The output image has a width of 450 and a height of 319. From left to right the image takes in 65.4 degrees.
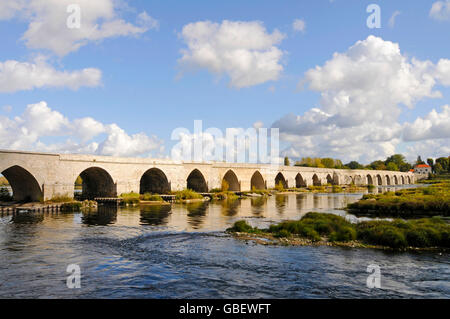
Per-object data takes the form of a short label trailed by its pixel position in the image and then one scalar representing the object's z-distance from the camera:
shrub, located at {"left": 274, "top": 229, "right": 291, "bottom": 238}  20.08
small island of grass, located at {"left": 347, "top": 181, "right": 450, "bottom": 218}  31.12
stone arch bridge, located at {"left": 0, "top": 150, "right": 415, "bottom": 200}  35.56
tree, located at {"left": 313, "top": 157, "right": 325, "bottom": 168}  140.77
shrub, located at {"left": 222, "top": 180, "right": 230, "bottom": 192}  60.80
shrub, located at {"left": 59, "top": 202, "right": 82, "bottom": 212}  34.72
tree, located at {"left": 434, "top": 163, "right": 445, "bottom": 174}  157.89
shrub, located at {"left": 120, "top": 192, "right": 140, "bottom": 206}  41.81
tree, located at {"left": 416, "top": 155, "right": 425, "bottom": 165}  193.00
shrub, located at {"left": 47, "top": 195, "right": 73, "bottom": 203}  36.48
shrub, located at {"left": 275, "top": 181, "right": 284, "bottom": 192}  73.14
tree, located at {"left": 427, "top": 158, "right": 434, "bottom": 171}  178.62
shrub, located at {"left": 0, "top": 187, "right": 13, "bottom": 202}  37.78
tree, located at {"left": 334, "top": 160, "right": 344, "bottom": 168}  160.00
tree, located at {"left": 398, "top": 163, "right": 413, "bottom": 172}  180.45
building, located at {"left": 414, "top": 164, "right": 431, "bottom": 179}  174.25
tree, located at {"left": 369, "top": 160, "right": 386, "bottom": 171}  167.43
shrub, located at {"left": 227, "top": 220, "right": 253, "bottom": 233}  22.08
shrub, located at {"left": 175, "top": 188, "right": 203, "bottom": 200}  48.47
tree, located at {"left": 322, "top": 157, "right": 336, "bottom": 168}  155.75
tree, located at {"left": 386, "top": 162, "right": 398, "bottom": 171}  165.50
